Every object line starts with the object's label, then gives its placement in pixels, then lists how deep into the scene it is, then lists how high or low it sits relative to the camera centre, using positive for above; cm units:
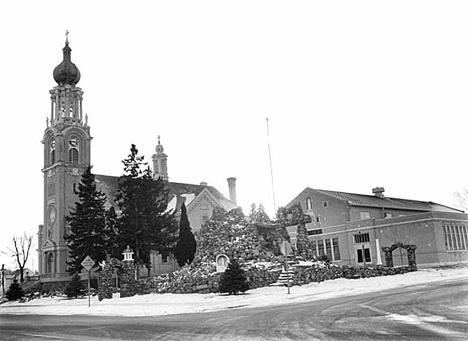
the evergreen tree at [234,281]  2778 -78
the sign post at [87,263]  2900 +79
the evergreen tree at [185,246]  4769 +231
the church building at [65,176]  6241 +1302
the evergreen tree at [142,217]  4566 +508
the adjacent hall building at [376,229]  4725 +276
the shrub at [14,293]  4269 -88
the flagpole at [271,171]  3325 +606
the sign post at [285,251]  2672 +65
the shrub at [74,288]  3981 -80
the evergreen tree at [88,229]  4866 +464
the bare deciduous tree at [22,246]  8694 +615
